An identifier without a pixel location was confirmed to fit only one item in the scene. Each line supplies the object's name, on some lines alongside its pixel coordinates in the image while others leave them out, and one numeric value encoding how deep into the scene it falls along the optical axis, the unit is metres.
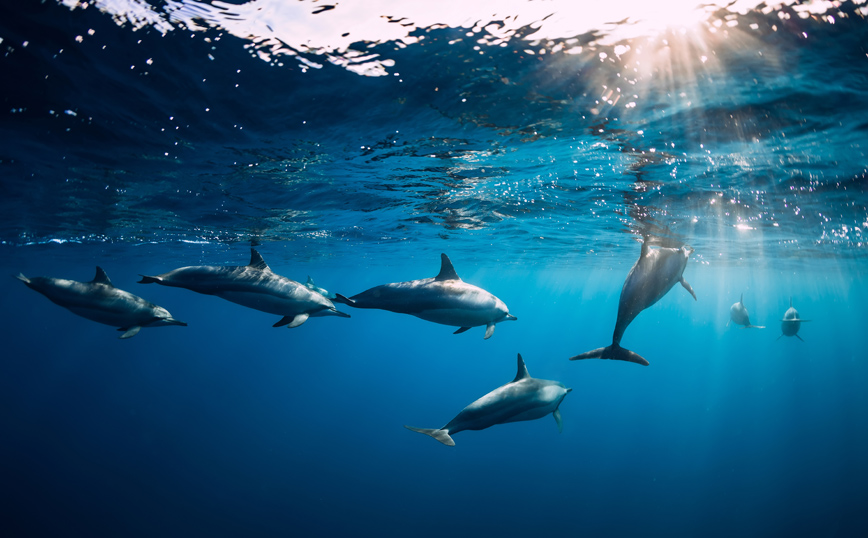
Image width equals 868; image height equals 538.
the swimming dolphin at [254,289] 5.49
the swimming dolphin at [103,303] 5.65
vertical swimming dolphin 4.80
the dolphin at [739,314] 14.93
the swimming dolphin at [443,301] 5.25
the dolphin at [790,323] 14.86
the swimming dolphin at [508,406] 5.97
